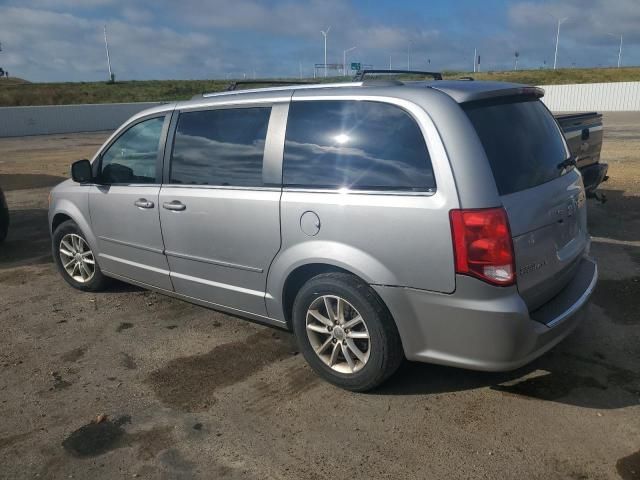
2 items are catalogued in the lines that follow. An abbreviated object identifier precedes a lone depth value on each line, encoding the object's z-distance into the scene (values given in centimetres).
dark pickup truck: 615
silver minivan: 286
